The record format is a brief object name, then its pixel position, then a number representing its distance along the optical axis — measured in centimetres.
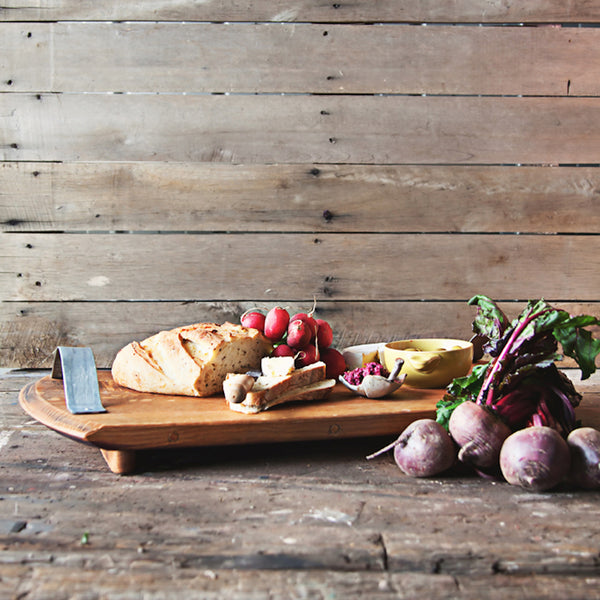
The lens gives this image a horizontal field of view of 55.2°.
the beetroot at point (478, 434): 114
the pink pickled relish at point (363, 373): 145
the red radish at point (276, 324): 161
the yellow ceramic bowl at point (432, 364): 148
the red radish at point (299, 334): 154
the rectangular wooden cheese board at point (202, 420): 117
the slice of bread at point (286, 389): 127
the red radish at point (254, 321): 167
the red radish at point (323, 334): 164
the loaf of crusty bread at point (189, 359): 143
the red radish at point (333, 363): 162
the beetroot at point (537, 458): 107
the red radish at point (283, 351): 155
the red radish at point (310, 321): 157
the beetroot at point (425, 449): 116
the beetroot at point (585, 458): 110
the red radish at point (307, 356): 155
